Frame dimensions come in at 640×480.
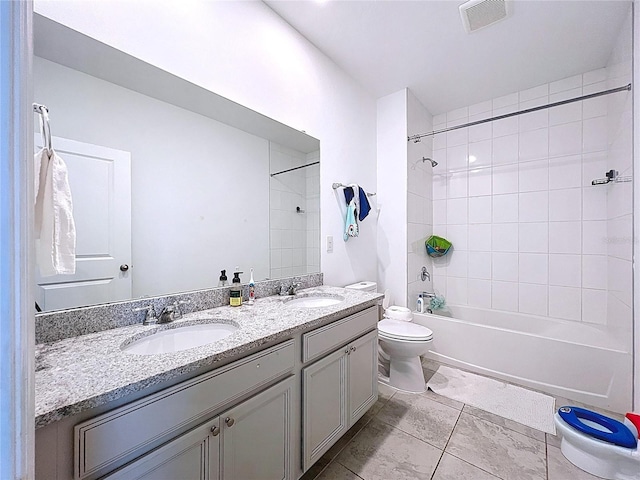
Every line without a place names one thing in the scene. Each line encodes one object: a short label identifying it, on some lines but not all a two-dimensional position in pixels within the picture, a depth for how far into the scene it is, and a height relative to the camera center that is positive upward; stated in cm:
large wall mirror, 101 +32
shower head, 293 +90
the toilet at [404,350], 195 -82
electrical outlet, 216 -2
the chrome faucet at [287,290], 174 -33
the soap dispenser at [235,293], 142 -28
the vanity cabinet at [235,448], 74 -67
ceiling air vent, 165 +147
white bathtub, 181 -88
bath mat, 175 -115
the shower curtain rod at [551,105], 173 +103
